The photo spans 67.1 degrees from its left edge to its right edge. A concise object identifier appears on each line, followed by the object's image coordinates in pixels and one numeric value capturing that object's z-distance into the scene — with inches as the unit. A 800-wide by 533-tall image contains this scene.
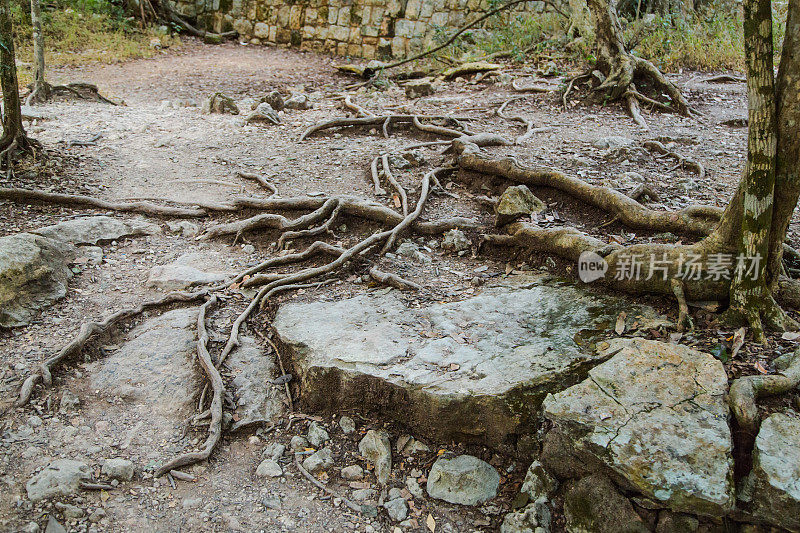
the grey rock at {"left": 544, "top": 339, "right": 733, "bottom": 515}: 103.4
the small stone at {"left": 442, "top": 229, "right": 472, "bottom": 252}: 196.2
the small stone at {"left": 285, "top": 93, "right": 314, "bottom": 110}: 364.2
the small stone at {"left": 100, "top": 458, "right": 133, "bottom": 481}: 120.0
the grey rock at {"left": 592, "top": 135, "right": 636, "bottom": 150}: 260.9
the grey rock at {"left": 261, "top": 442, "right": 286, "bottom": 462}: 131.7
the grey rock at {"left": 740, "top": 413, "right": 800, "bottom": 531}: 98.3
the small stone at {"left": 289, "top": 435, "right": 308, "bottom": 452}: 133.8
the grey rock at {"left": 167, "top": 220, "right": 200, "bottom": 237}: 214.2
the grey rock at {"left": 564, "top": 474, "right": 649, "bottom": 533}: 108.0
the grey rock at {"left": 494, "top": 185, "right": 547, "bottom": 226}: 193.8
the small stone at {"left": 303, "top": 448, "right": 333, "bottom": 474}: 129.5
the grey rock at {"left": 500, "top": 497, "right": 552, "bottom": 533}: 115.3
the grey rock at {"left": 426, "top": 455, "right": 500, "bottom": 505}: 124.3
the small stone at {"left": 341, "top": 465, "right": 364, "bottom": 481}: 129.2
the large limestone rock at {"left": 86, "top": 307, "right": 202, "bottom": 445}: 137.6
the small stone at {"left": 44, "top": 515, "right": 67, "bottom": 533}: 105.7
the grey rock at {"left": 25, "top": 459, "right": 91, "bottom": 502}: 111.7
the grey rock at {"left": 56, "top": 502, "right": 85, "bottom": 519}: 109.9
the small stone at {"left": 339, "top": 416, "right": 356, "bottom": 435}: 137.7
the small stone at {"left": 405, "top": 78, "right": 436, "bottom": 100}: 388.2
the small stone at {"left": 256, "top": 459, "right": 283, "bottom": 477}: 127.3
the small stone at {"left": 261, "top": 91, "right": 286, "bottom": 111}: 360.8
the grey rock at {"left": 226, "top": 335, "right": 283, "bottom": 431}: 140.3
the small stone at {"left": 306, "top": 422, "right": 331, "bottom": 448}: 135.3
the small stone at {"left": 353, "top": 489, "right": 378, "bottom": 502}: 124.7
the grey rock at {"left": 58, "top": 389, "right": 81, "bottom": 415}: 133.9
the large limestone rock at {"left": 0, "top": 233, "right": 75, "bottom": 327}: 158.1
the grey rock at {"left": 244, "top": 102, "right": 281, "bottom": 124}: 333.7
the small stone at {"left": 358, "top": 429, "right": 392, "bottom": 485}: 129.0
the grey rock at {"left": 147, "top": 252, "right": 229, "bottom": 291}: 181.5
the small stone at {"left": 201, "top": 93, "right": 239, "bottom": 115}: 350.9
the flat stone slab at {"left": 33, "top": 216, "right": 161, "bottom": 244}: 194.1
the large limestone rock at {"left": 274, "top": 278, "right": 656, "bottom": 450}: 127.8
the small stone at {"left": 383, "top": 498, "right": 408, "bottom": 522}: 121.0
